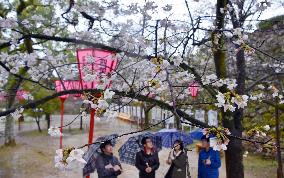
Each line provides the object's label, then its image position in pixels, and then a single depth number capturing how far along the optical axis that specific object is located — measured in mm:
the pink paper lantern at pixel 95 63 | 3335
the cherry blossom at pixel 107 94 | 1916
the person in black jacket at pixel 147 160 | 3955
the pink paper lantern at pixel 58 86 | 6738
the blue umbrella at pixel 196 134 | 5156
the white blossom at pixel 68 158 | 1331
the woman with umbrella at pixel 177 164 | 3946
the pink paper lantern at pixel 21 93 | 4462
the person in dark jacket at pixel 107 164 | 3779
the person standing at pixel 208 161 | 4039
